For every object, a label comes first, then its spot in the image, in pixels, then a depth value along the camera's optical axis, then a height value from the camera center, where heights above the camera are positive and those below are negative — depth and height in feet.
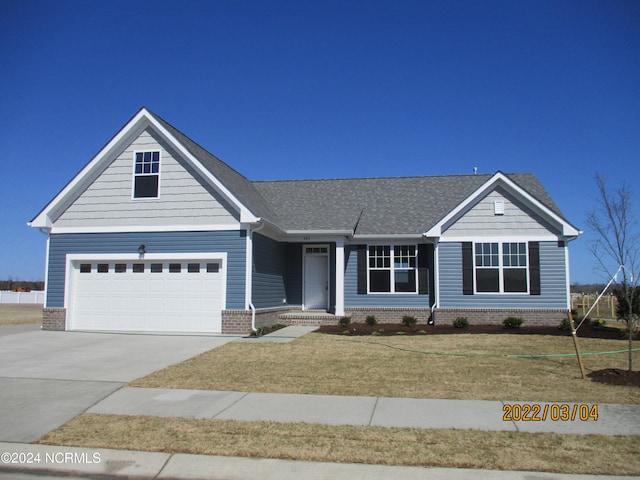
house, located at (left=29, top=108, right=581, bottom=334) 56.70 +3.14
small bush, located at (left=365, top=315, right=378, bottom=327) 62.28 -4.69
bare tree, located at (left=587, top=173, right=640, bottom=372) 31.85 +2.14
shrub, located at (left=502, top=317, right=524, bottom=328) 57.77 -4.41
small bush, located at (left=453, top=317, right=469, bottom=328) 59.47 -4.66
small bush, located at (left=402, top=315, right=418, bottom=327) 61.31 -4.60
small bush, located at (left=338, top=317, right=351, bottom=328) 59.98 -4.63
